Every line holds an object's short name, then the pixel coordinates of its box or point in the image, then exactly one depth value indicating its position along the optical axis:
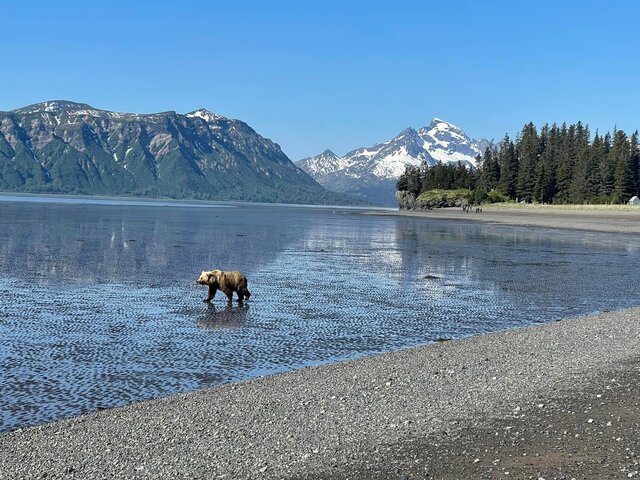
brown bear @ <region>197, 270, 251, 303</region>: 25.33
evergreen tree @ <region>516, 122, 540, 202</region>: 180.62
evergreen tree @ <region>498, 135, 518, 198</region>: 191.12
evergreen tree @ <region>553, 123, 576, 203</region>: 169.12
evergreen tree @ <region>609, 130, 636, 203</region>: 153.62
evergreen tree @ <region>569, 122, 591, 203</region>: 160.00
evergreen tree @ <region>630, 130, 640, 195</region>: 160.12
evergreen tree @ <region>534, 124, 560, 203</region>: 173.00
